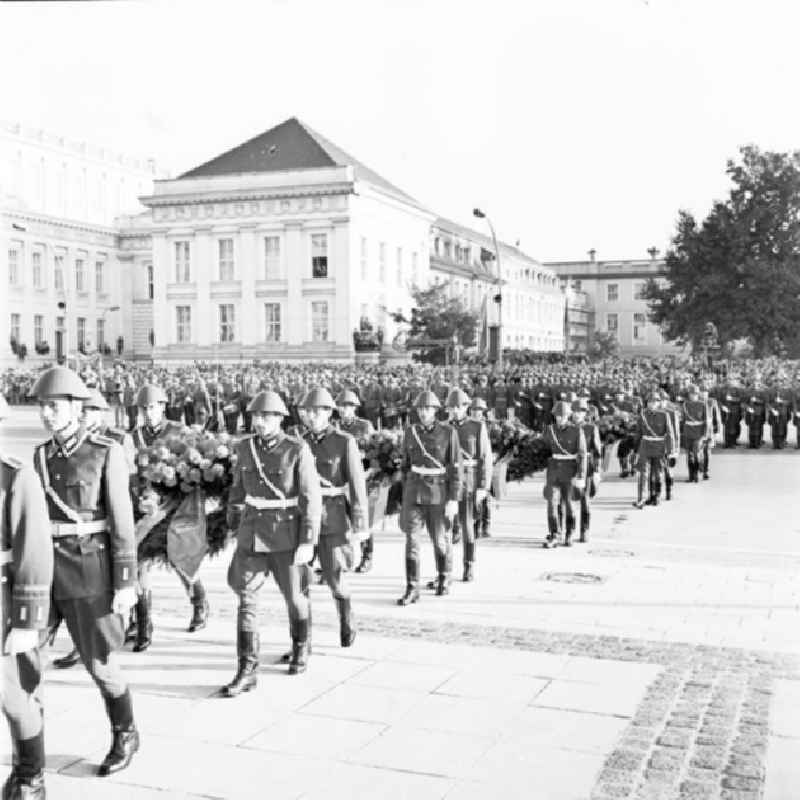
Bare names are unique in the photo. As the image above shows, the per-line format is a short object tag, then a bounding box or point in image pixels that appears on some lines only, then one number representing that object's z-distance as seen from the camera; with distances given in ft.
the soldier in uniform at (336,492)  27.43
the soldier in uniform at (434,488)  33.35
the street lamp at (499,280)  107.55
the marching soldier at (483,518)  45.34
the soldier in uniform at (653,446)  53.26
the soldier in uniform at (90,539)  18.56
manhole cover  36.15
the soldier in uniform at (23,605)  16.43
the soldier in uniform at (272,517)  23.65
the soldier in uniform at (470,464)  36.11
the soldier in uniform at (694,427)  65.10
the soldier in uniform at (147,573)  26.91
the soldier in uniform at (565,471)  43.34
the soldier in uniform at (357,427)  34.14
